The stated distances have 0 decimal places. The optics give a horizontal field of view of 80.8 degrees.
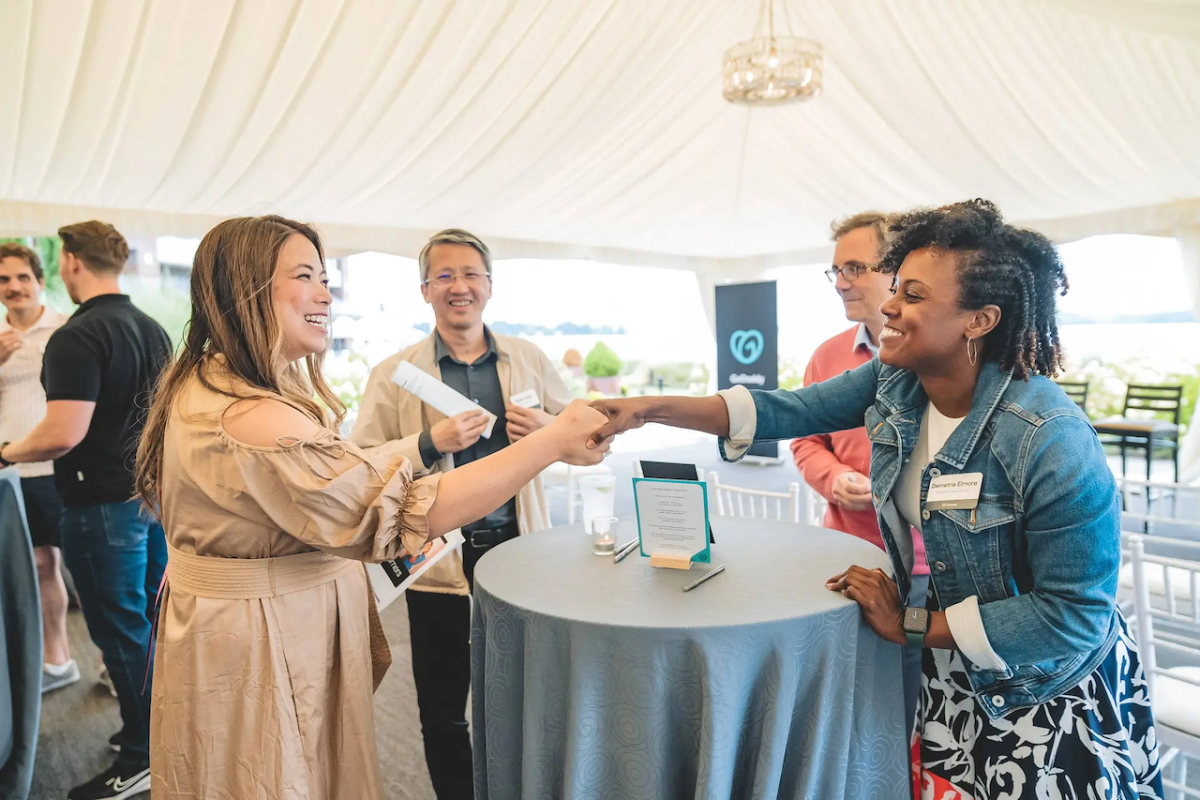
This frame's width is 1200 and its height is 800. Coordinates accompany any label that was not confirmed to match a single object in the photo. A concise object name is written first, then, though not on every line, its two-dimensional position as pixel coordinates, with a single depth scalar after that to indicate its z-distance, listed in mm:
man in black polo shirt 2359
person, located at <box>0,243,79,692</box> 3229
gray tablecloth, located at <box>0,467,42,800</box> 2238
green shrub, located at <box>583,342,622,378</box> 10586
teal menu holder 1480
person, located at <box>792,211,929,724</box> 2021
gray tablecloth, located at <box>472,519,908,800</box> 1227
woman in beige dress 1173
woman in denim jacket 1114
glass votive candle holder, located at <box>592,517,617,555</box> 1703
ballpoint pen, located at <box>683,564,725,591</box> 1428
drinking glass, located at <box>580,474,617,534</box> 1790
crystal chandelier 4227
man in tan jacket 1992
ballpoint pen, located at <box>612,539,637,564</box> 1650
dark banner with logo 7902
